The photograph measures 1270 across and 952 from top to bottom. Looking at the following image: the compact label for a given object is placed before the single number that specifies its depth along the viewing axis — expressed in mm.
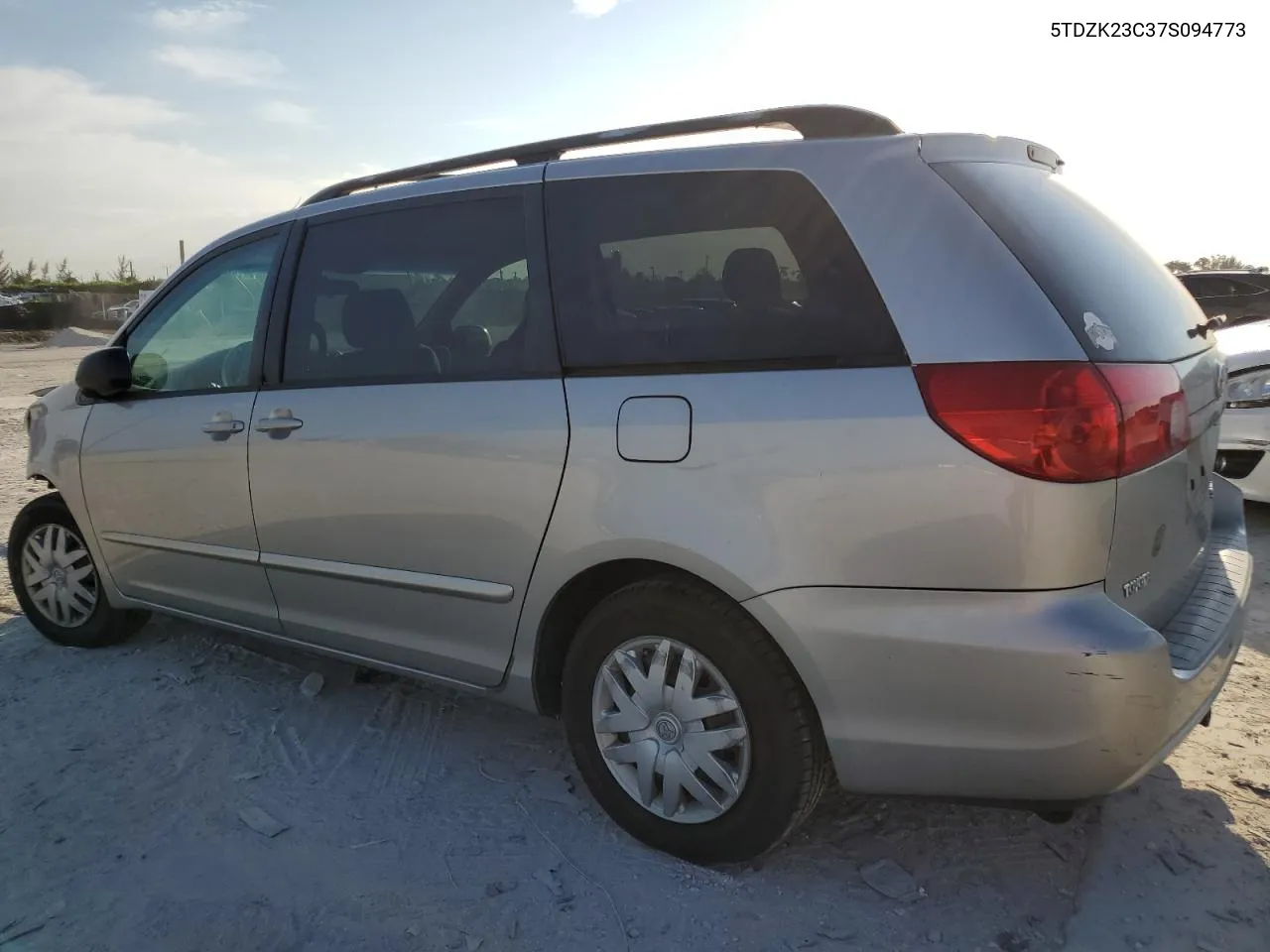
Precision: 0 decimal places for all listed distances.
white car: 5266
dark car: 6695
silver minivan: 1947
